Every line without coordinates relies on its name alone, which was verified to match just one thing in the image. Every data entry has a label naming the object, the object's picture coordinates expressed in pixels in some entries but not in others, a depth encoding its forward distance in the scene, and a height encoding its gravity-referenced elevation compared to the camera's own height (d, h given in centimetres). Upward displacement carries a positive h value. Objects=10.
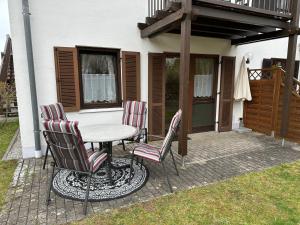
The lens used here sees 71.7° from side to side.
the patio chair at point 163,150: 274 -92
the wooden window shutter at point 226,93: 549 -25
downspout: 344 +9
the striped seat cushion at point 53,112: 351 -48
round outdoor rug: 264 -138
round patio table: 280 -72
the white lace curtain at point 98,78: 427 +13
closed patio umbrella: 555 -6
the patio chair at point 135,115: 406 -61
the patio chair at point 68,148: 217 -70
